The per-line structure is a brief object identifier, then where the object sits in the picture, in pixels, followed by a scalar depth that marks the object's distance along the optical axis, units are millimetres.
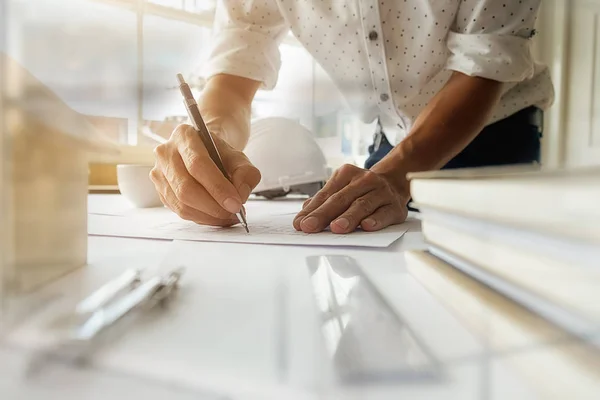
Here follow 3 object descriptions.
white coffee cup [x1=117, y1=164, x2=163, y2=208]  670
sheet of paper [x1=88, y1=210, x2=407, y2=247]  363
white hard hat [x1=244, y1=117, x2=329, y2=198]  851
